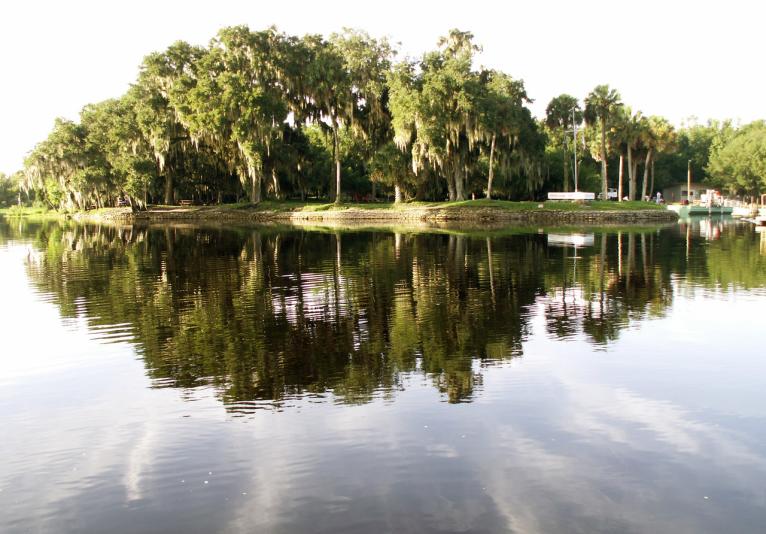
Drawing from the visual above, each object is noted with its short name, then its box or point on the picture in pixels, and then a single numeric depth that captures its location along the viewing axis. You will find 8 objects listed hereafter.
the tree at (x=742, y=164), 95.19
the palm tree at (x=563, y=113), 75.94
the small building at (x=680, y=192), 112.00
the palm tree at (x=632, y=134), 73.00
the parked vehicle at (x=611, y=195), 84.59
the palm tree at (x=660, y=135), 74.88
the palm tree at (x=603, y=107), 68.31
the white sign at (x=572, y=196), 67.75
